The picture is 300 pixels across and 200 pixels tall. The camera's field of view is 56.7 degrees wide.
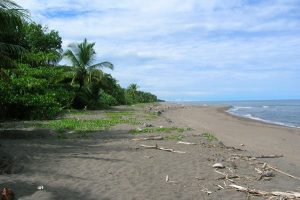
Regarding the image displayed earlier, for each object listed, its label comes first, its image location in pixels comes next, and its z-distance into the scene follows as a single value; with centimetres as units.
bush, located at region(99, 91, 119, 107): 2493
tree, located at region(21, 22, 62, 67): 1694
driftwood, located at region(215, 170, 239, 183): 574
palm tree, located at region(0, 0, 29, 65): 774
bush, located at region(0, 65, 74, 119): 1275
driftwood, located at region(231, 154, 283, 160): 740
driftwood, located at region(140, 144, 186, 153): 763
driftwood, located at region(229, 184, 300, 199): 481
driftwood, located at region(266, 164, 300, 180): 621
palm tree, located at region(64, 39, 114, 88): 2042
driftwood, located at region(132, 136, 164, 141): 895
